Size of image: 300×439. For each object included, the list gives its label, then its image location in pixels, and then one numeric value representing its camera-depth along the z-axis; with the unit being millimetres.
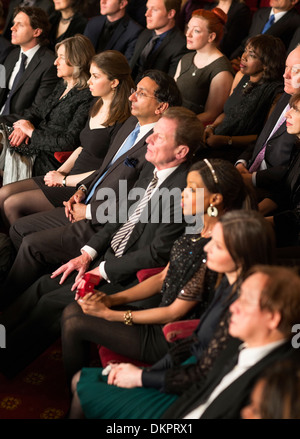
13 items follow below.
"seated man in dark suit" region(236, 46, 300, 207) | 5973
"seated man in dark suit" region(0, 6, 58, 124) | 9164
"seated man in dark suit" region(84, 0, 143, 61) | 10094
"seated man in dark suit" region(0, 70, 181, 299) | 6105
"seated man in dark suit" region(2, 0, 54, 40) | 11334
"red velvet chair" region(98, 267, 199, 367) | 4254
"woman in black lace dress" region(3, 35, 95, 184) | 7848
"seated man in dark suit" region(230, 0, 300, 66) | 8906
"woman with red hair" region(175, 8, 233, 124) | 8109
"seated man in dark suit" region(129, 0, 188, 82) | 9242
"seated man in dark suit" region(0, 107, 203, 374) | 5164
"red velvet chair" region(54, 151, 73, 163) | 7555
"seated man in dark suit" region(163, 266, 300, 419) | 3236
